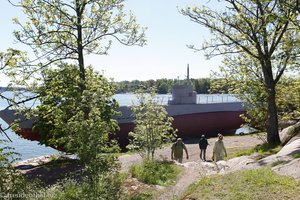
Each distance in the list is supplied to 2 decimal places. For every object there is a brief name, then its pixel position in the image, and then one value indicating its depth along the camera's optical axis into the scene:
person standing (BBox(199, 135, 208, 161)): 19.45
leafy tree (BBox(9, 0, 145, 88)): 14.77
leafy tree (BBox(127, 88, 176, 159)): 16.22
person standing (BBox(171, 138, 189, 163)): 17.50
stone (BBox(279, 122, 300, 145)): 16.36
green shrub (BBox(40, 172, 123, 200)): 9.12
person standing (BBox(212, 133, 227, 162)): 16.05
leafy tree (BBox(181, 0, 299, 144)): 16.28
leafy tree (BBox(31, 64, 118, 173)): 8.91
